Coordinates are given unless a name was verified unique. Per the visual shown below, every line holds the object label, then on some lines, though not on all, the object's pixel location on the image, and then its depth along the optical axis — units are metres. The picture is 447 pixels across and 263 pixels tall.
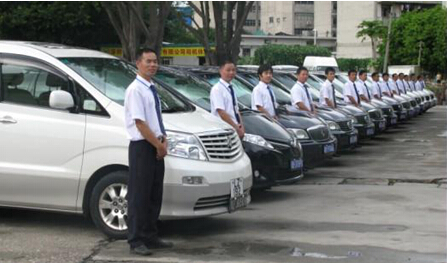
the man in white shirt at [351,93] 15.59
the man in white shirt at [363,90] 17.19
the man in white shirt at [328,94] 13.48
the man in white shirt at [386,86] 21.02
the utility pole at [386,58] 50.03
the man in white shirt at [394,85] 22.58
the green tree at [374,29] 58.94
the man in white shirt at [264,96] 10.02
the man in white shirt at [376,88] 19.27
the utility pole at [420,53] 54.32
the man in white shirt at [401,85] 23.48
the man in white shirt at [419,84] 26.86
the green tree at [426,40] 56.34
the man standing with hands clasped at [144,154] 5.69
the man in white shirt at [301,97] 11.49
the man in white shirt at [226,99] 8.28
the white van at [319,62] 36.45
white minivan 6.21
